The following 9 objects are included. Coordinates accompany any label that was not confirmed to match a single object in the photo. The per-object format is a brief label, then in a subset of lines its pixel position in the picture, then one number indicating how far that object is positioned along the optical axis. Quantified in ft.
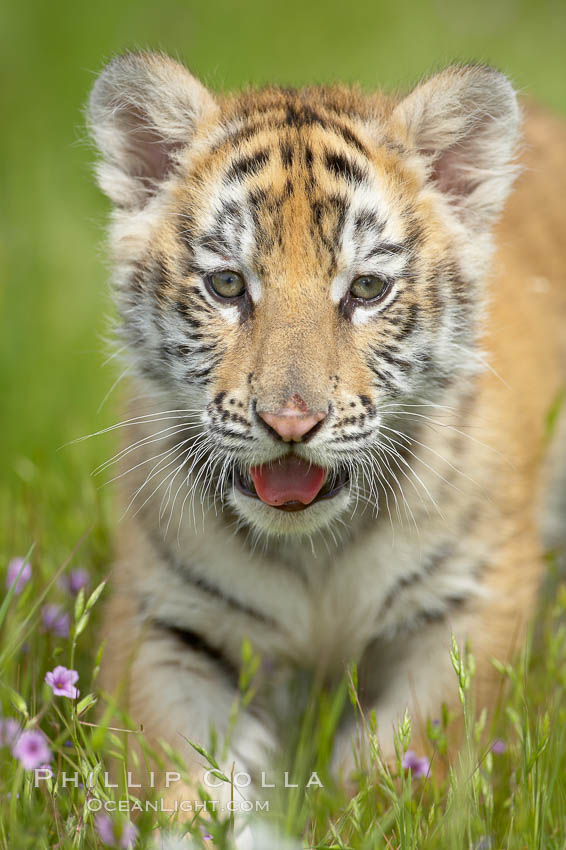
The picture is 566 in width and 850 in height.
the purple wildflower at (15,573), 21.21
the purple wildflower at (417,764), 17.85
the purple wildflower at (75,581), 22.68
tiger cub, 19.13
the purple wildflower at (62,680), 16.50
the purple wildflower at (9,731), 16.21
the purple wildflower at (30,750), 15.25
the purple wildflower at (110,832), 14.87
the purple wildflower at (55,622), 21.47
